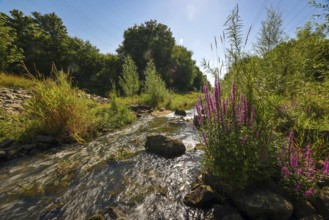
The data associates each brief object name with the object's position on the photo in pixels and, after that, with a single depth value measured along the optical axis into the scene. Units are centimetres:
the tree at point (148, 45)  3756
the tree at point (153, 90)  1924
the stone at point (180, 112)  1521
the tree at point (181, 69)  4231
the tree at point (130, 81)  1844
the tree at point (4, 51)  1405
